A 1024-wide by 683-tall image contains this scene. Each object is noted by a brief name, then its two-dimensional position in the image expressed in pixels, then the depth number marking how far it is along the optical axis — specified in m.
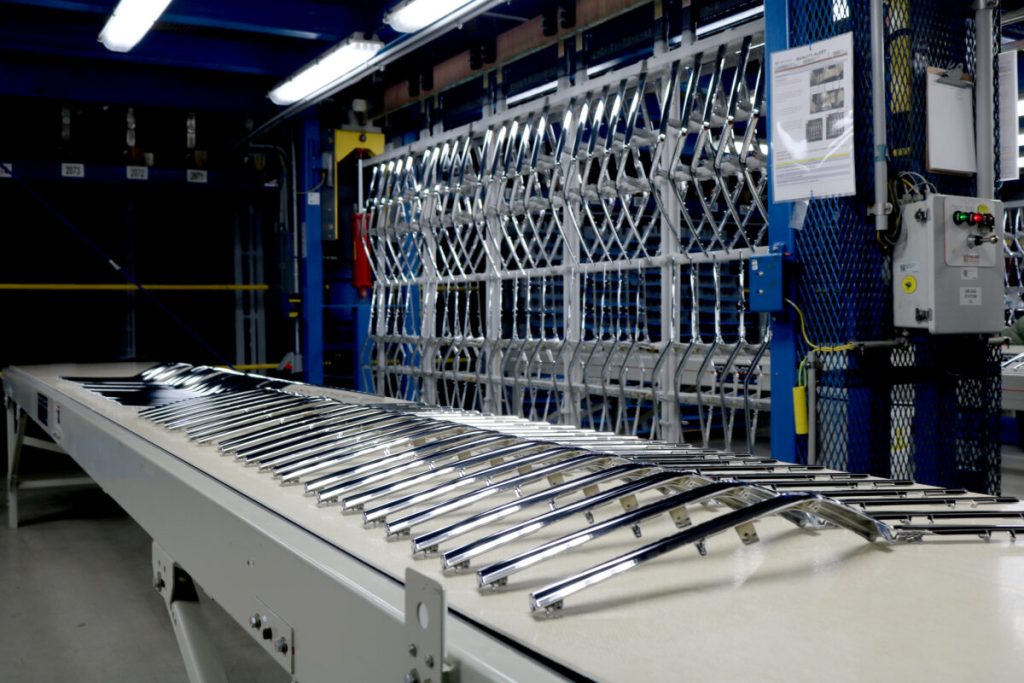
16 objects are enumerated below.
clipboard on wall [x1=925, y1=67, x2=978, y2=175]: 3.07
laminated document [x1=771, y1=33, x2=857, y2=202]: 2.92
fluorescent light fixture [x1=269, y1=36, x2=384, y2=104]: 5.32
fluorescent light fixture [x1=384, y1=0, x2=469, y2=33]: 4.49
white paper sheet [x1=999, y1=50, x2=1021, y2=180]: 3.27
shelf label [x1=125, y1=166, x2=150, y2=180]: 6.99
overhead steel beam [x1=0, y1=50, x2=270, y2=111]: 6.62
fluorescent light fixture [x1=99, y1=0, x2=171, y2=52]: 4.81
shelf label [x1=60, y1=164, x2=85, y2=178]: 6.81
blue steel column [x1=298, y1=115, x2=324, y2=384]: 7.25
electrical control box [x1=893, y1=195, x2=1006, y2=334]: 2.91
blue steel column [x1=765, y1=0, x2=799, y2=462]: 3.17
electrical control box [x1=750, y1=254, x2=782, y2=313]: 3.12
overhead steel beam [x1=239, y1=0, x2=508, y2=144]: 4.41
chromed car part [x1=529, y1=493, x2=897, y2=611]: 0.88
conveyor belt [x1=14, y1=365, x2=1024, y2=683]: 0.78
